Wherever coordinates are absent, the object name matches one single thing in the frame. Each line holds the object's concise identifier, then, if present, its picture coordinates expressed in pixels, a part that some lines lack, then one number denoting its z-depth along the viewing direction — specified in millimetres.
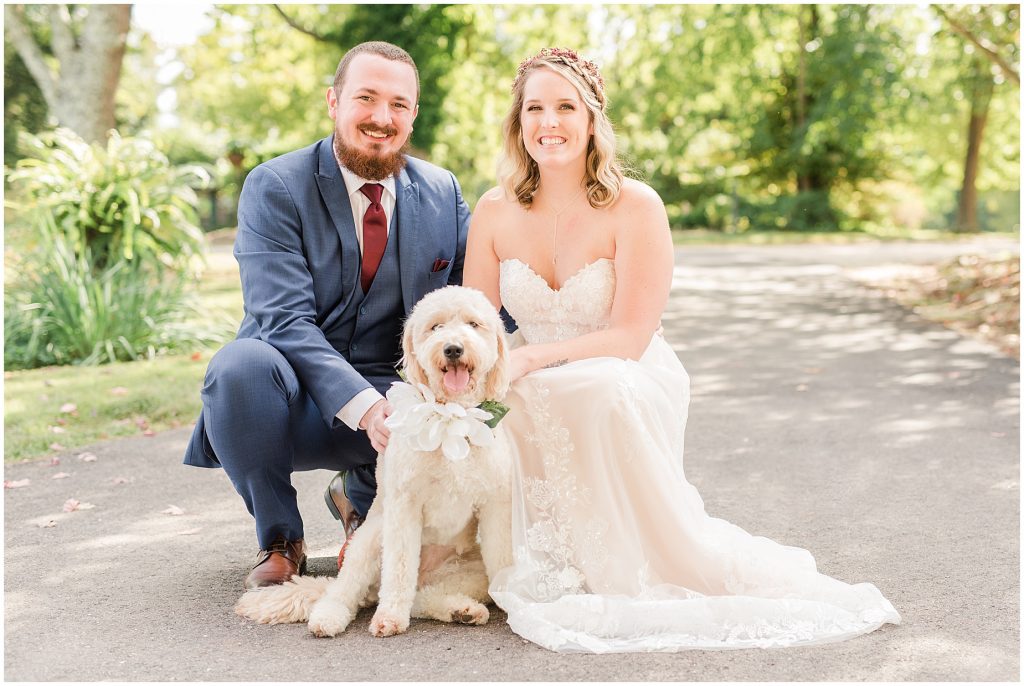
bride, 3207
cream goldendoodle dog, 3145
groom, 3648
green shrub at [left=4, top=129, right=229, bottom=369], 8328
